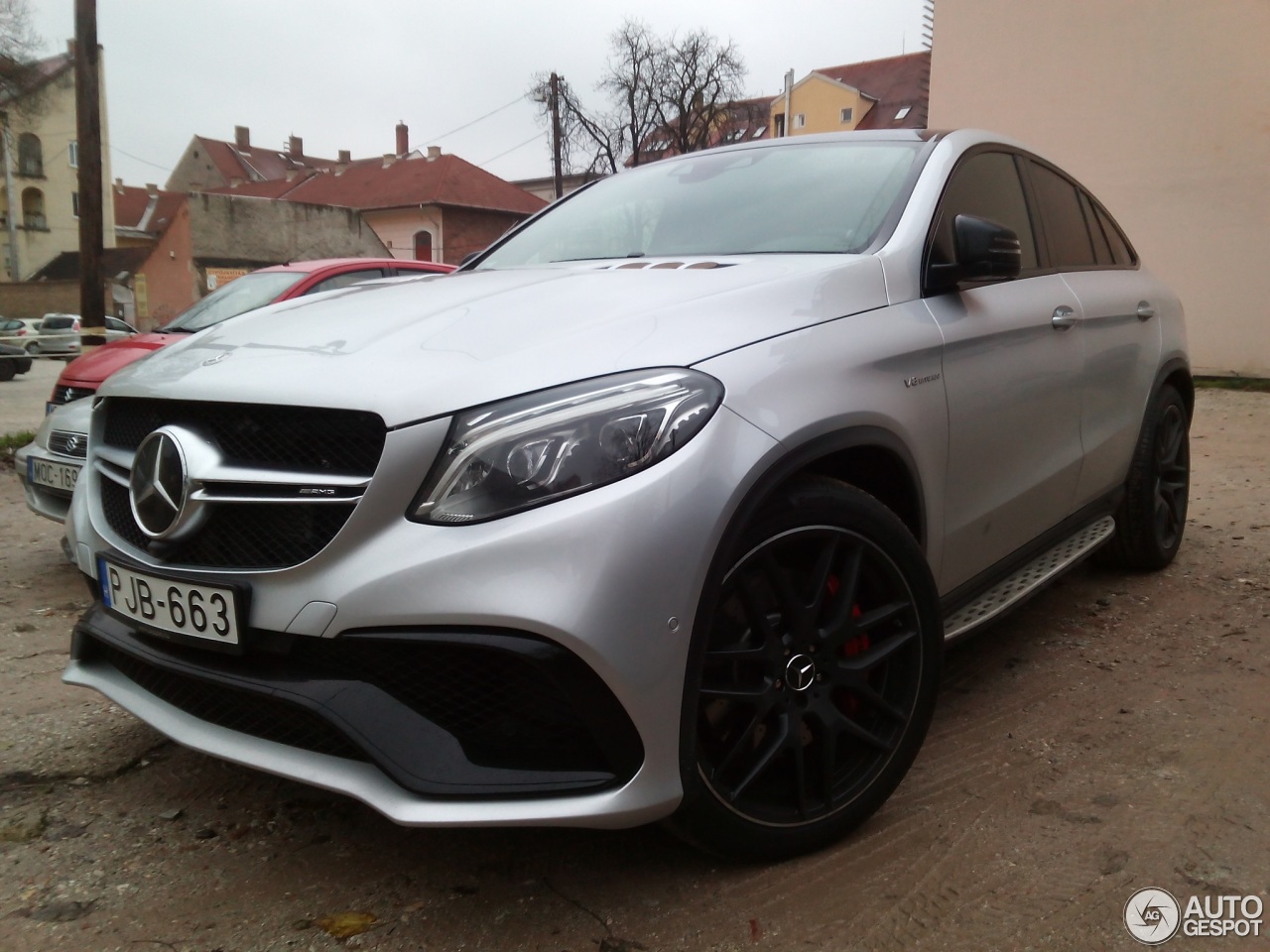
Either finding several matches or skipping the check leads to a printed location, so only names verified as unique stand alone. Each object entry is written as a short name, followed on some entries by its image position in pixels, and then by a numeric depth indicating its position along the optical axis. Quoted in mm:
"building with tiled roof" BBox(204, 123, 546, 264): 42781
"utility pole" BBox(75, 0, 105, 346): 9008
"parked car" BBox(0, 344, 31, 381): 18375
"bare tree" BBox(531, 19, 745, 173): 35500
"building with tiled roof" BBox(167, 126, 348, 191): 69750
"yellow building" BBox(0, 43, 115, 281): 43969
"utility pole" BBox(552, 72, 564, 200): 31047
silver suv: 1639
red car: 5711
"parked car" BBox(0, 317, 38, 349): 19562
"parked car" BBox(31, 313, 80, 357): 21677
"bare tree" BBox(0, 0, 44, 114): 25656
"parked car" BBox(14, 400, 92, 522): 3986
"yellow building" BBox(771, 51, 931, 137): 45562
